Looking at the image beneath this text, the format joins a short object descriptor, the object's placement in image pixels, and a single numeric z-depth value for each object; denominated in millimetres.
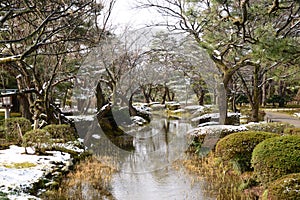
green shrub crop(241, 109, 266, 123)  12586
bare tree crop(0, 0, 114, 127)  7880
